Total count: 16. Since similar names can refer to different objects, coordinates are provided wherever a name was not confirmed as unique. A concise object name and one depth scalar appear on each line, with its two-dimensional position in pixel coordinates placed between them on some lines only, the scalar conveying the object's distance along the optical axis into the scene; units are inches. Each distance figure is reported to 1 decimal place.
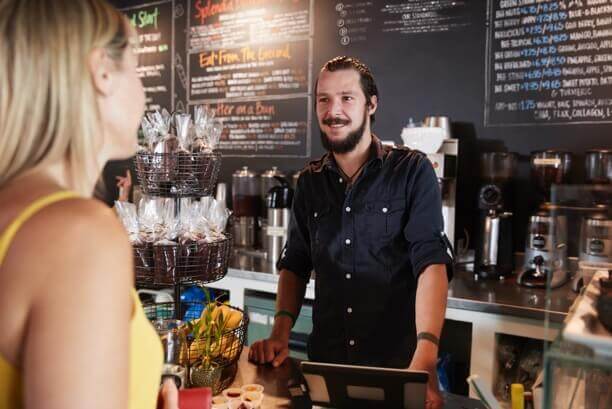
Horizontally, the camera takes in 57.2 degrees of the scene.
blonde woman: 22.2
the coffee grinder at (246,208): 137.3
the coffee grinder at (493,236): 102.0
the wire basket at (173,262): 52.5
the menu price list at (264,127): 141.7
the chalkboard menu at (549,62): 103.4
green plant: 50.9
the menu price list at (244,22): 139.6
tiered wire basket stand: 52.6
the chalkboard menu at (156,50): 164.4
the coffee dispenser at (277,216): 120.4
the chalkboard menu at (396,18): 117.3
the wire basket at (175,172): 54.2
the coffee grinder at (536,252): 96.7
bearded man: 70.9
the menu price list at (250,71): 140.8
